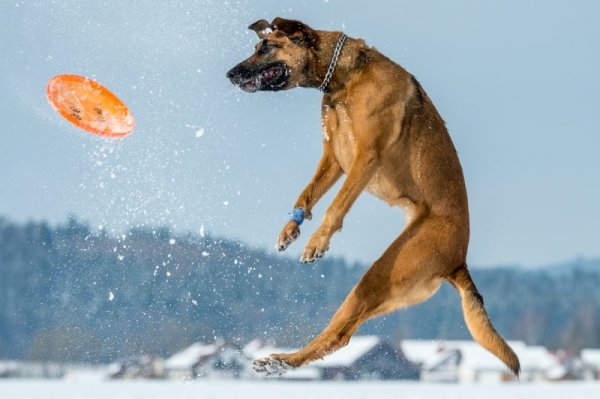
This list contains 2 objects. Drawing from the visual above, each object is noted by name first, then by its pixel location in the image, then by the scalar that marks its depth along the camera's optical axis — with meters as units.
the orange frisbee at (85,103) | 16.97
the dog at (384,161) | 12.92
